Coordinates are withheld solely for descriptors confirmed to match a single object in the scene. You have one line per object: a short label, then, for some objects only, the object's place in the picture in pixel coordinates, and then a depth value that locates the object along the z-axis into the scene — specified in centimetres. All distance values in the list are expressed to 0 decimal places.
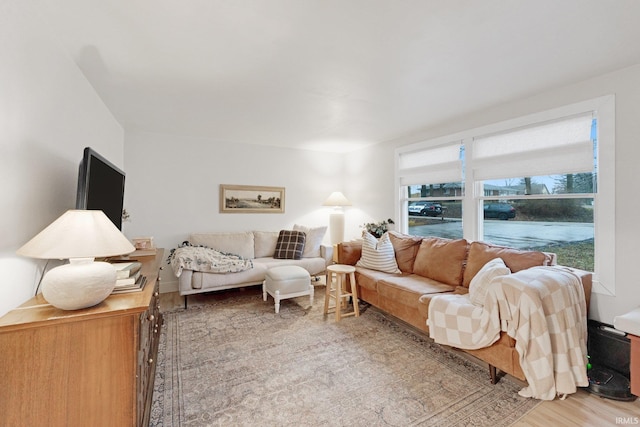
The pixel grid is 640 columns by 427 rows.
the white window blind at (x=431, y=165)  363
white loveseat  359
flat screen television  158
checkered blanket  182
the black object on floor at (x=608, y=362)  190
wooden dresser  111
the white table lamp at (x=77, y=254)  117
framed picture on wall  469
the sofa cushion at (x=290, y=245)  451
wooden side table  319
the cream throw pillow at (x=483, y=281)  218
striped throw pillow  345
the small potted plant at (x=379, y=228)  439
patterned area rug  173
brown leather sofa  206
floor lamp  507
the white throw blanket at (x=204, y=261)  353
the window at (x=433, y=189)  365
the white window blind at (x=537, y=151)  252
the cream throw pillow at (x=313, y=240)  467
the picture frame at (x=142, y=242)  311
